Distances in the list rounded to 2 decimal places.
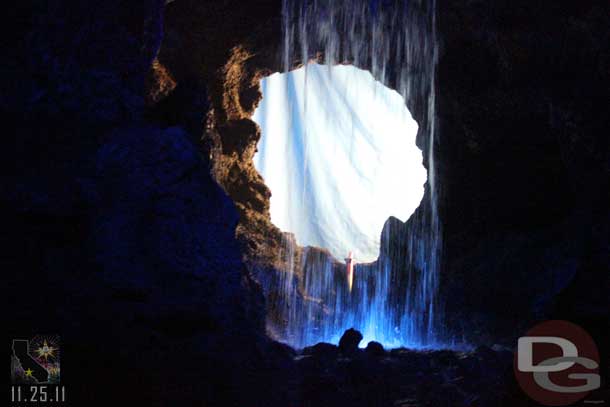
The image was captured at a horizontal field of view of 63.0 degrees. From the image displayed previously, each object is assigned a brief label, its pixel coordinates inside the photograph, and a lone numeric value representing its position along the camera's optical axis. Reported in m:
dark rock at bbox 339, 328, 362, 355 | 6.20
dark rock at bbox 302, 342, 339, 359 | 5.90
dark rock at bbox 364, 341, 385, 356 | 6.34
